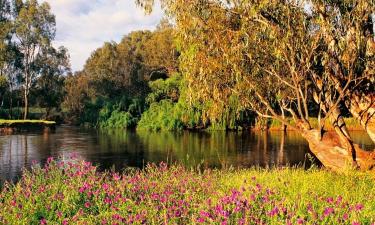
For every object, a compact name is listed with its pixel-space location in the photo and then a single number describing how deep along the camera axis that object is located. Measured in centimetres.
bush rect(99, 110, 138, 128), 5469
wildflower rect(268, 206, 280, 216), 555
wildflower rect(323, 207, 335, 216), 560
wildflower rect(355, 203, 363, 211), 570
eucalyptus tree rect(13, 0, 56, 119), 5791
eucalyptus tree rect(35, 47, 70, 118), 6156
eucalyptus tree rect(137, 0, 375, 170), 1312
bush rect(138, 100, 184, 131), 4834
